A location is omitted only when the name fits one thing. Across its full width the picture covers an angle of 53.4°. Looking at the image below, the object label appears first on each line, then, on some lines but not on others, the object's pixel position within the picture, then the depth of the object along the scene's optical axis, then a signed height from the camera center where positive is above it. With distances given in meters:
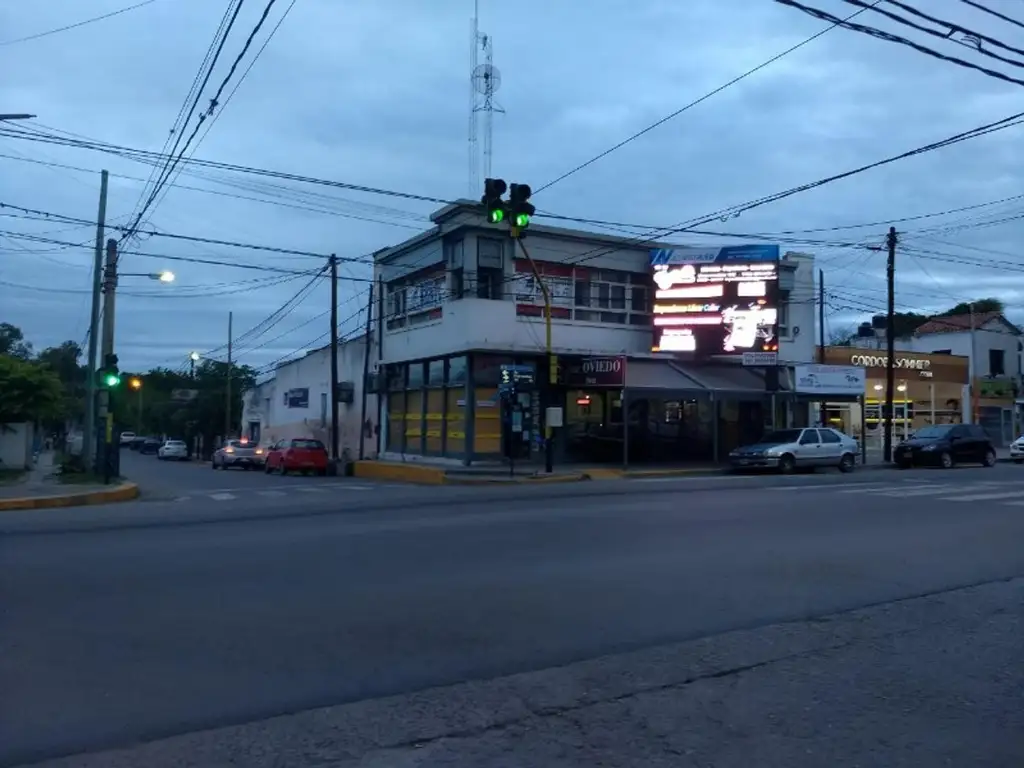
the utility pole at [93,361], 29.01 +2.08
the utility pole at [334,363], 39.38 +2.69
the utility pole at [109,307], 27.80 +3.46
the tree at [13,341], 72.62 +6.43
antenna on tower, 23.98 +8.50
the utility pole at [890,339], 38.41 +3.86
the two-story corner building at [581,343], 33.34 +3.22
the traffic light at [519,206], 18.41 +4.15
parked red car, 37.81 -0.96
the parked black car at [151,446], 85.62 -1.40
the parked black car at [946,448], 35.69 -0.22
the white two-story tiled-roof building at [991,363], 53.74 +4.38
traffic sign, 35.94 +2.85
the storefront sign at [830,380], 37.16 +2.22
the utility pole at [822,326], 40.66 +5.13
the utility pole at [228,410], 66.62 +1.37
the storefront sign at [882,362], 46.47 +3.64
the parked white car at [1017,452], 41.50 -0.38
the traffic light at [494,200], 18.17 +4.19
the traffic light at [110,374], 26.69 +1.44
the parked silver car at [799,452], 32.28 -0.39
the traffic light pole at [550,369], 29.28 +1.94
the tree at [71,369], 63.91 +4.33
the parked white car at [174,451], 67.88 -1.41
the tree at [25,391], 32.91 +1.22
